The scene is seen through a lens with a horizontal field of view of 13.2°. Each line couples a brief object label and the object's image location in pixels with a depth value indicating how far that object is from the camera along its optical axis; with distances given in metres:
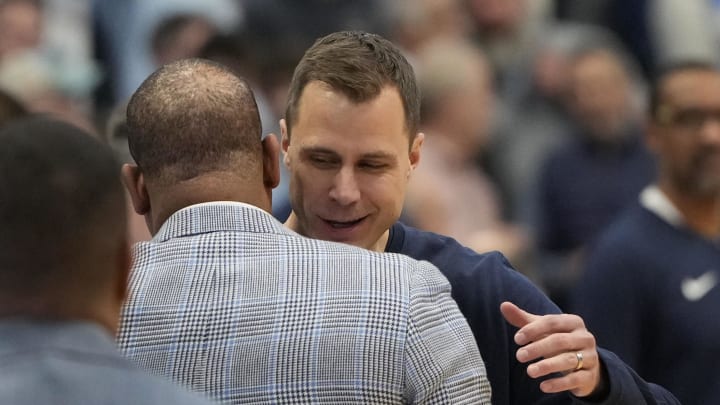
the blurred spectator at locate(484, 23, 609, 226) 16.66
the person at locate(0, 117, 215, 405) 4.21
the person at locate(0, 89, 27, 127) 9.38
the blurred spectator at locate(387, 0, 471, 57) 17.91
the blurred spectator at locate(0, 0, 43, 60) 16.30
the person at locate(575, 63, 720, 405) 11.26
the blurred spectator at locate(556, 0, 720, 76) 19.34
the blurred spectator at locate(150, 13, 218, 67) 16.17
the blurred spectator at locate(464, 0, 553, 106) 18.34
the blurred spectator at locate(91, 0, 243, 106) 16.94
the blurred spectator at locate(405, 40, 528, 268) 14.37
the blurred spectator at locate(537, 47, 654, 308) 15.86
